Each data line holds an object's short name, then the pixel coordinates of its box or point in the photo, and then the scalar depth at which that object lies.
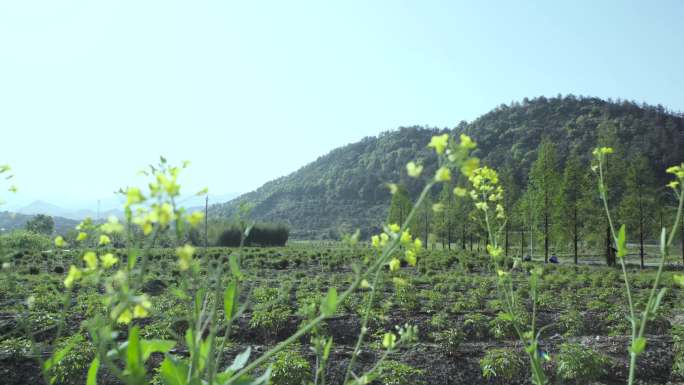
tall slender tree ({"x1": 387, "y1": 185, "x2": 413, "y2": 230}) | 38.97
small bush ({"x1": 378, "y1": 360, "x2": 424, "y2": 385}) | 5.69
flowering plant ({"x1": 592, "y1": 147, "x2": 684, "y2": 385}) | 1.63
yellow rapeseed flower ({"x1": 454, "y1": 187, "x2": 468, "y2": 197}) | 1.52
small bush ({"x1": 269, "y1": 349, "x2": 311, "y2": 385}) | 5.55
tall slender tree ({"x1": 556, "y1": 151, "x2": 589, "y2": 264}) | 28.78
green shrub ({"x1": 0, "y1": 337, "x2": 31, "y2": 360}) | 6.20
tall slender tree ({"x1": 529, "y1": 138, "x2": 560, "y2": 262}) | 29.22
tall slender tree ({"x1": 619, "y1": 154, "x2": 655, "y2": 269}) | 27.98
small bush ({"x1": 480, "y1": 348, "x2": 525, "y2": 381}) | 6.21
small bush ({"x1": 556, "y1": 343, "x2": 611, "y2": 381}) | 6.18
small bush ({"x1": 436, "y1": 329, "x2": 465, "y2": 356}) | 7.25
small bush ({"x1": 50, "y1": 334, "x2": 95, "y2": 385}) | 5.56
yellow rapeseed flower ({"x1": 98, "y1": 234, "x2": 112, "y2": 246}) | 1.49
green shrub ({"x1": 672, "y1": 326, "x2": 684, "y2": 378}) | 6.57
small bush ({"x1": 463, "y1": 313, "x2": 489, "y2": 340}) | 8.29
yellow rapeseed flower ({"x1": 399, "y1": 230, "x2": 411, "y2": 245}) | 1.67
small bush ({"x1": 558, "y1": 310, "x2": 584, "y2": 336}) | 8.80
